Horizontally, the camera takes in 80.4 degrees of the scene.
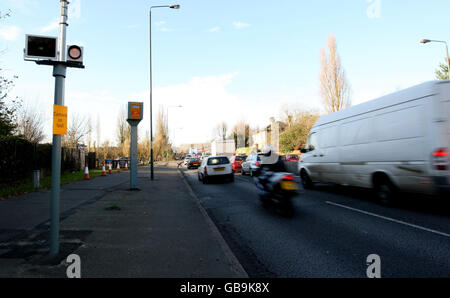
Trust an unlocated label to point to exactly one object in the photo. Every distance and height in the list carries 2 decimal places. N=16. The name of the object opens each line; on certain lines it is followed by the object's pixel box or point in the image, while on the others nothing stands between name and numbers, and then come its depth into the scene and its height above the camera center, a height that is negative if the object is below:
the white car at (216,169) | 15.03 -0.67
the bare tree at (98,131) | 45.92 +4.67
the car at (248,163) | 16.66 -0.42
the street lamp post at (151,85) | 18.61 +5.02
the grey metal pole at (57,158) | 3.75 +0.00
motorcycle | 6.33 -0.83
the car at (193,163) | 32.81 -0.70
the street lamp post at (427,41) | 16.98 +7.36
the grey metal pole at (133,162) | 11.53 -0.19
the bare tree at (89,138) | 37.20 +2.94
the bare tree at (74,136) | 32.47 +2.73
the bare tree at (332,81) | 32.69 +9.43
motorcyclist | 6.99 -0.19
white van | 5.63 +0.33
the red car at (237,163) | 22.72 -0.50
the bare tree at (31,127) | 25.76 +3.08
